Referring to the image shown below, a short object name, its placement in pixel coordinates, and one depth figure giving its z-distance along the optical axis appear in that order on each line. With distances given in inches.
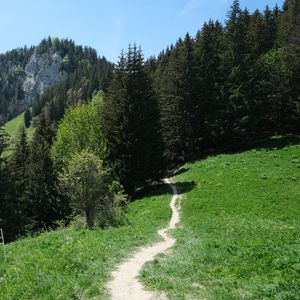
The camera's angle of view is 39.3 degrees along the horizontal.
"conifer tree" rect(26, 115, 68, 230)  1951.3
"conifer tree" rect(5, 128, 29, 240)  1582.2
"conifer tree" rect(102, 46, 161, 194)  1828.2
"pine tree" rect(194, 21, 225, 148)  2266.2
